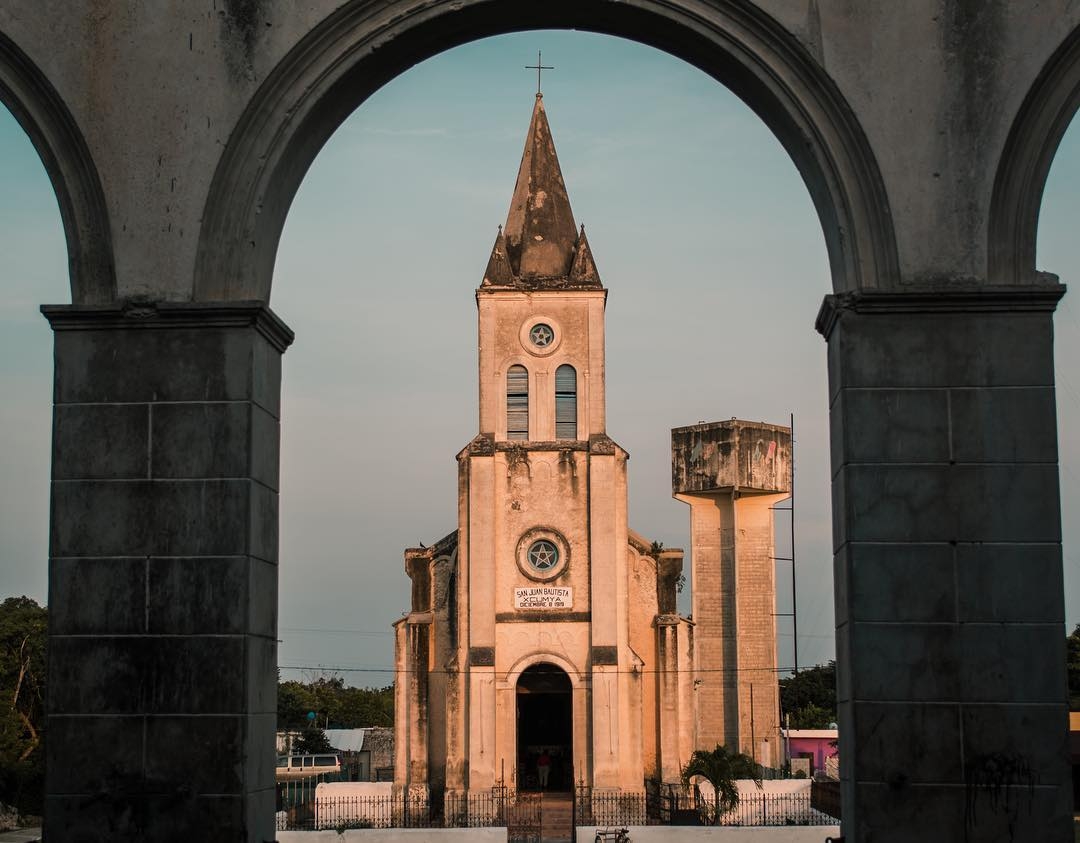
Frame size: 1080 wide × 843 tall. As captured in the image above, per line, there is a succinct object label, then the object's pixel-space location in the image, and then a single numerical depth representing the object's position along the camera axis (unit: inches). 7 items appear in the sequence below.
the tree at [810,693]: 2862.5
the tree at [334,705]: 2913.4
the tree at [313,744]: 2357.3
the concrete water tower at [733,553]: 2155.5
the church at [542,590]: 1549.0
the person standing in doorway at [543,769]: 1576.0
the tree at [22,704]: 1393.9
